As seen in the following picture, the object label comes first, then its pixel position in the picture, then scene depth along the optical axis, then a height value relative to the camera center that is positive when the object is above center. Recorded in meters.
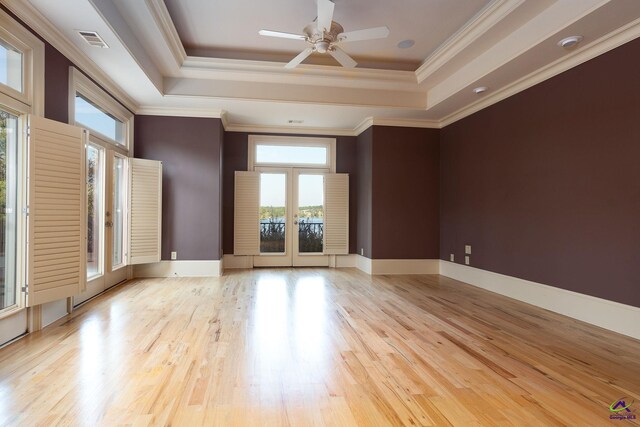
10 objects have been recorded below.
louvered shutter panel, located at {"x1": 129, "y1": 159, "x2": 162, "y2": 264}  5.24 +0.04
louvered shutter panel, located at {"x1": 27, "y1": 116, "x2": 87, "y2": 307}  2.96 +0.01
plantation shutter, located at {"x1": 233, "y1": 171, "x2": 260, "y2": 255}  6.67 +0.00
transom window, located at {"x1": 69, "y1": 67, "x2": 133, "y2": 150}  3.75 +1.27
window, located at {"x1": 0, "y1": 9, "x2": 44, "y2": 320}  2.85 +0.40
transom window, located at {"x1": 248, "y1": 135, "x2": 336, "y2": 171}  6.82 +1.24
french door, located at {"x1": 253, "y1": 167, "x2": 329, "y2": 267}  6.89 -0.06
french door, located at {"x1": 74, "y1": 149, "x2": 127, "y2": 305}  4.37 -0.09
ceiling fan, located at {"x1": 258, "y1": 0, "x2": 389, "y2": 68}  3.27 +1.81
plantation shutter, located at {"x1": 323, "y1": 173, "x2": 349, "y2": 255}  6.93 +0.01
